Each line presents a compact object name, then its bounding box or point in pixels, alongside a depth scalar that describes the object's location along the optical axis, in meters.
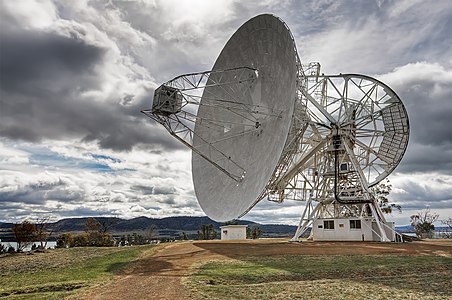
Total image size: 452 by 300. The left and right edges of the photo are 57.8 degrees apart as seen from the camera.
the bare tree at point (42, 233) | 45.44
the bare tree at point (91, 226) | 77.39
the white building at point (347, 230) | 42.28
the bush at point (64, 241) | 54.73
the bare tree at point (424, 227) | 79.00
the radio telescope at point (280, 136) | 30.21
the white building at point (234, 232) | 57.41
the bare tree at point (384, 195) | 75.62
